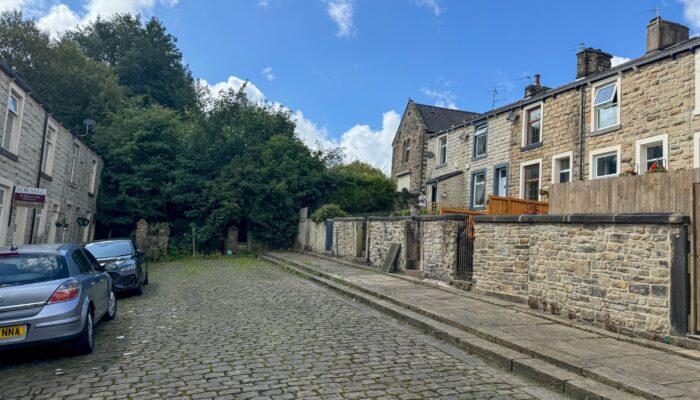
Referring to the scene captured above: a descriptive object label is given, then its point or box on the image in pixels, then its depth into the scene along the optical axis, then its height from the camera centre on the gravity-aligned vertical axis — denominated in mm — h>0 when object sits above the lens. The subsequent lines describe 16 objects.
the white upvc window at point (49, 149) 16312 +2362
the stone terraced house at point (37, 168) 12898 +1572
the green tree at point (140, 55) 42406 +16171
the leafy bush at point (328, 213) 22922 +871
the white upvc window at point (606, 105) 16281 +5387
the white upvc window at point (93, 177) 23688 +2046
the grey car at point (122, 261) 10477 -1129
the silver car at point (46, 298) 5172 -1088
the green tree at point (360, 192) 28297 +2515
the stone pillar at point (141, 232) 23914 -812
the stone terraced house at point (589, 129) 14109 +4687
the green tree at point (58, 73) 29703 +9745
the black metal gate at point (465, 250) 11406 -339
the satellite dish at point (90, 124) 26558 +5574
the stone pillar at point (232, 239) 27234 -1005
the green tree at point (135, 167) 25125 +2992
